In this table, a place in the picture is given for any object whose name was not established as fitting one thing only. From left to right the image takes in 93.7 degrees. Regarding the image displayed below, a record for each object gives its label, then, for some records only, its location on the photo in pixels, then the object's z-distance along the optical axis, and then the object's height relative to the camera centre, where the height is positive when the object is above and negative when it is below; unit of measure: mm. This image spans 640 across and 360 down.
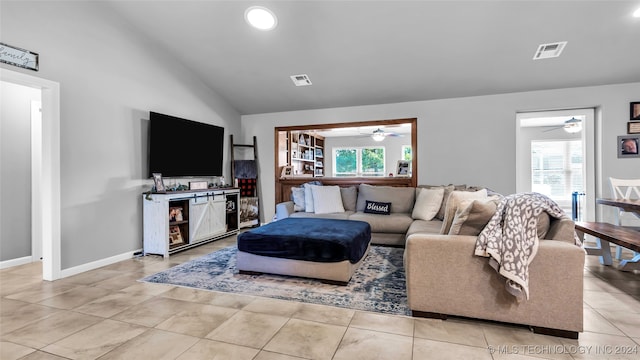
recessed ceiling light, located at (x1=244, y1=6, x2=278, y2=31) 3449 +1910
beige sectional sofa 1876 -685
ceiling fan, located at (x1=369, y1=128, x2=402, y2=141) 7020 +1031
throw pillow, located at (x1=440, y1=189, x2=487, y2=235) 2344 -227
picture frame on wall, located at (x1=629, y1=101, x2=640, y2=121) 4160 +918
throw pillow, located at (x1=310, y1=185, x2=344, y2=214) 4785 -351
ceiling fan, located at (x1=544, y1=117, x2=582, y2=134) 4656 +824
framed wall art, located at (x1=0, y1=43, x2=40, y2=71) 2721 +1160
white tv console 3906 -578
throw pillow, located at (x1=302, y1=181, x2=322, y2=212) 4887 -339
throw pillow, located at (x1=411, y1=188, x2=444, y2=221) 4195 -375
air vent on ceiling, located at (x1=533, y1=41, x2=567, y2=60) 3574 +1554
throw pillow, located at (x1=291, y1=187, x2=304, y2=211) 5035 -349
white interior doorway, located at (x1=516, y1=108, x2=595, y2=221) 6961 +403
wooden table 2759 -558
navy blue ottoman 2779 -703
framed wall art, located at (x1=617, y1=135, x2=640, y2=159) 4180 +425
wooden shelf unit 6515 +660
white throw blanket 1843 -391
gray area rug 2463 -1008
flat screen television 4074 +489
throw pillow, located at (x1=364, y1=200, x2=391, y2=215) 4554 -461
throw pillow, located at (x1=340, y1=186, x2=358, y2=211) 5031 -337
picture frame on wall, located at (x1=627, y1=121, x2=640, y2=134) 4172 +684
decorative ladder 5734 -121
